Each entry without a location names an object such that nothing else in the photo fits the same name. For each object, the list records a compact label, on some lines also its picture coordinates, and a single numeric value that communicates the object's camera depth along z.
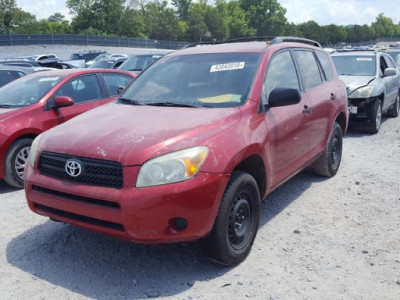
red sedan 5.60
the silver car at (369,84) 8.63
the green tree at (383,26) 149.25
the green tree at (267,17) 117.31
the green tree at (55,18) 127.75
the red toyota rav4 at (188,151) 3.00
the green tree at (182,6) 115.50
